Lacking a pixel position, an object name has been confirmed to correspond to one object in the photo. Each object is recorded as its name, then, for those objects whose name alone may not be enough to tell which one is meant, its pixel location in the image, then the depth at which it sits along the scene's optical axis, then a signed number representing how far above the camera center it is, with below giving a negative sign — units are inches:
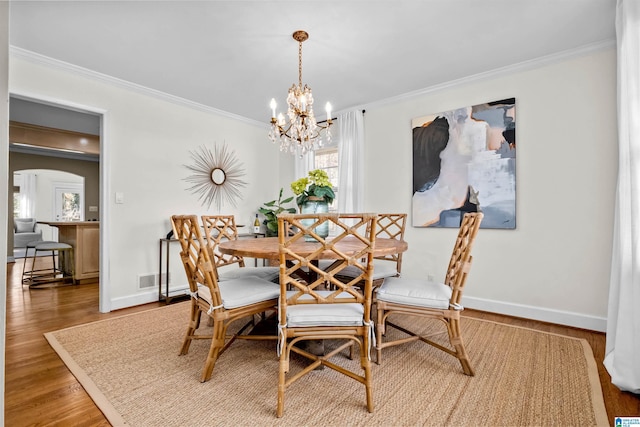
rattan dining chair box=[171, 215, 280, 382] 70.1 -20.1
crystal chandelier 94.8 +30.5
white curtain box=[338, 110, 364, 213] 157.4 +27.2
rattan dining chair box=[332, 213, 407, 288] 97.7 -19.9
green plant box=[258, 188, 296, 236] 167.9 -1.0
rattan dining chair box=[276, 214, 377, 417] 59.2 -20.1
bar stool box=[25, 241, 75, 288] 173.6 -35.2
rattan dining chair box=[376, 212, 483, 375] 72.9 -21.3
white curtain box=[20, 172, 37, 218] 324.8 +18.9
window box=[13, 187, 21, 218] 320.5 +10.1
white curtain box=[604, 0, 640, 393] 66.5 -2.8
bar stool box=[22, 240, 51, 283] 174.2 -38.9
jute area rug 58.3 -39.4
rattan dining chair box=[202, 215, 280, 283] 99.7 -20.1
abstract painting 119.0 +20.3
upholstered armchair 284.2 -19.3
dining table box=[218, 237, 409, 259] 69.3 -9.0
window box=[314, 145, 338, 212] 175.2 +30.3
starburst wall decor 156.8 +20.1
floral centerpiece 89.8 +7.5
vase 88.0 +2.0
